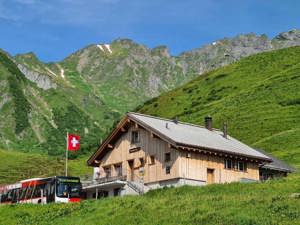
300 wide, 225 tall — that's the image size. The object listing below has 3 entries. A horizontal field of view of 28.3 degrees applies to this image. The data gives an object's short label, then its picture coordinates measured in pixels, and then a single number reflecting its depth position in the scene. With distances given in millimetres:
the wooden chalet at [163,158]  54688
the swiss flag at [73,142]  67625
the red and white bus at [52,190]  58062
